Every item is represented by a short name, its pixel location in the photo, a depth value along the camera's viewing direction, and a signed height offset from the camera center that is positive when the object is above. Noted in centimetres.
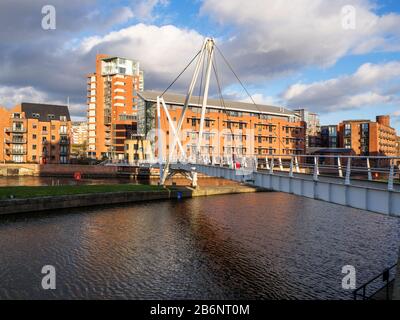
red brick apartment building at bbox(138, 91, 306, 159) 9844 +1003
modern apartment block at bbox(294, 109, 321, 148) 16262 +924
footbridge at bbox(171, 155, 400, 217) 1612 -154
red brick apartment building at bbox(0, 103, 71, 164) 10300 +667
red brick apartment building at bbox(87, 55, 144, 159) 11806 +1878
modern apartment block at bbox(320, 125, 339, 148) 15475 +1016
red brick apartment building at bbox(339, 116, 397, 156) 13675 +912
